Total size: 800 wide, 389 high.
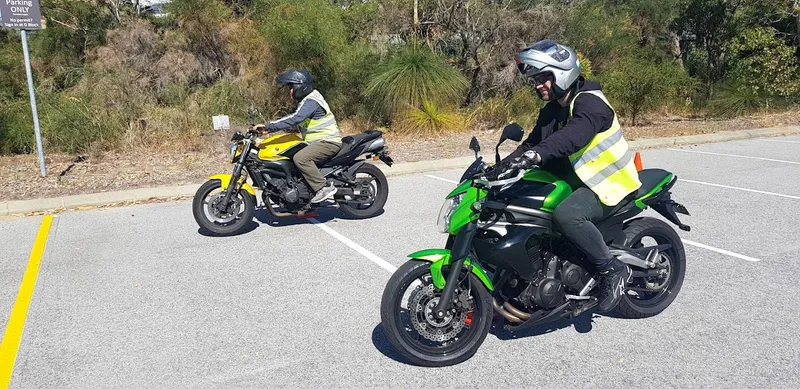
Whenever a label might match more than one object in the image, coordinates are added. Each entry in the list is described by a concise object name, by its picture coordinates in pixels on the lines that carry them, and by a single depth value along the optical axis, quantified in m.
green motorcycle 3.89
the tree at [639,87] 16.12
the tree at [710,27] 22.50
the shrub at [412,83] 15.69
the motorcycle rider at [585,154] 3.90
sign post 9.84
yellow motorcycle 7.23
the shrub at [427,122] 15.30
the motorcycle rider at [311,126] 7.34
